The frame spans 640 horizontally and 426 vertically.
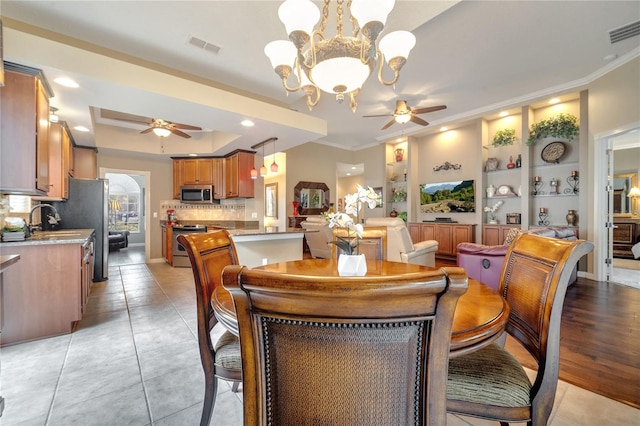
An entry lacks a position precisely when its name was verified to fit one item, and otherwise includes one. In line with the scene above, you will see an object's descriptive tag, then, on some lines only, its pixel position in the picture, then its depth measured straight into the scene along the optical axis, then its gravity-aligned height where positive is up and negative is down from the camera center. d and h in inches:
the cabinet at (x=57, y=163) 130.6 +26.2
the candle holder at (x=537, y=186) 205.6 +20.4
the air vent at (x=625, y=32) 116.3 +81.6
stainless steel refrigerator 161.5 +2.0
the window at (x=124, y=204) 349.1 +13.7
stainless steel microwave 238.7 +18.7
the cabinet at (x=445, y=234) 225.8 -19.7
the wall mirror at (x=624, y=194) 251.1 +17.5
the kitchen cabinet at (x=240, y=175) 218.7 +32.6
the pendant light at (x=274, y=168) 190.4 +32.8
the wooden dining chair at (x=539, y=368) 37.3 -24.1
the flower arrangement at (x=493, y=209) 225.7 +2.8
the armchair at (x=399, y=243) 148.9 -17.8
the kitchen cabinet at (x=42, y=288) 91.0 -26.7
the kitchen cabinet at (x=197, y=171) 240.4 +38.8
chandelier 66.7 +47.6
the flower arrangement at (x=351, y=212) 55.2 -0.2
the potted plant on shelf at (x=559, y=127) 183.3 +60.8
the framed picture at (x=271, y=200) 302.5 +15.9
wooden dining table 32.4 -15.0
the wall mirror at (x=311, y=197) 287.0 +18.2
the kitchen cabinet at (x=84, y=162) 194.1 +39.0
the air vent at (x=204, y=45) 104.7 +68.8
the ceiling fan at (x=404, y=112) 171.2 +66.9
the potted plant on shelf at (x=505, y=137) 215.3 +61.8
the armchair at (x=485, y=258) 124.3 -22.6
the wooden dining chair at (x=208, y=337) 47.7 -24.2
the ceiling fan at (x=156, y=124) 168.2 +58.2
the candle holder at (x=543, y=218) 201.6 -4.6
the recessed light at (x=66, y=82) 98.8 +50.5
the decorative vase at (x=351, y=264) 52.9 -10.3
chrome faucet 151.3 -3.3
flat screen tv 236.2 +14.9
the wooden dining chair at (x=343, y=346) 18.1 -10.3
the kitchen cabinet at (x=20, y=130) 90.7 +30.1
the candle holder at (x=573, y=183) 186.9 +20.6
